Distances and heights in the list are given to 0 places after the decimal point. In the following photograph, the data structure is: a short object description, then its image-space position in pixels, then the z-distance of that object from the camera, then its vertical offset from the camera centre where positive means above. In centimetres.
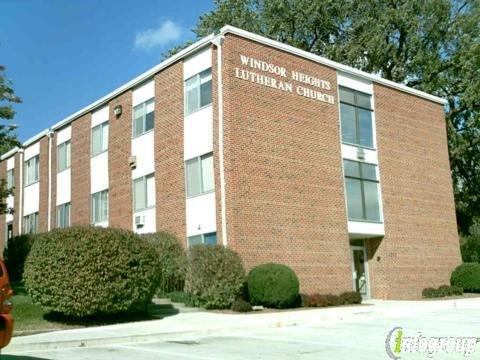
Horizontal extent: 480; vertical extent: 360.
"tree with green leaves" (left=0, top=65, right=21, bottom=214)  2112 +585
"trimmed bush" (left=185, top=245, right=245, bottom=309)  1884 +25
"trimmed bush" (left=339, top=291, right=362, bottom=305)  2131 -62
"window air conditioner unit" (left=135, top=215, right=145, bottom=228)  2475 +258
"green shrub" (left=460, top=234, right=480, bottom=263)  3600 +137
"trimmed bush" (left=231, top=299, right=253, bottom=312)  1834 -64
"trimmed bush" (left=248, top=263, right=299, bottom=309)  1909 -12
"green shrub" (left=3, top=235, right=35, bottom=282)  2670 +167
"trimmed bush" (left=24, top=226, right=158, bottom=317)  1474 +42
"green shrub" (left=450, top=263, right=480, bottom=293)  2619 -13
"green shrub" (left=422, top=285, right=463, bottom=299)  2562 -66
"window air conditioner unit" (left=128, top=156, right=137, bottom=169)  2577 +507
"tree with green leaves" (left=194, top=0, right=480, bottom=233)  3475 +1303
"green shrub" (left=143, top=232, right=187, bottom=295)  2108 +79
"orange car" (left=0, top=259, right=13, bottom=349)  668 -15
